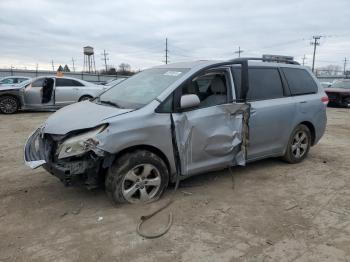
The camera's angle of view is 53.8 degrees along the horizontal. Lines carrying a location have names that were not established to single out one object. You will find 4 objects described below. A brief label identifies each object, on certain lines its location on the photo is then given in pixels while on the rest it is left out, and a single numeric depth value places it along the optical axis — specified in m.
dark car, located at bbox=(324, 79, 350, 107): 18.27
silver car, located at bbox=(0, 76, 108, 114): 12.88
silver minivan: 3.82
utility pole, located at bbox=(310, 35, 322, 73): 65.44
